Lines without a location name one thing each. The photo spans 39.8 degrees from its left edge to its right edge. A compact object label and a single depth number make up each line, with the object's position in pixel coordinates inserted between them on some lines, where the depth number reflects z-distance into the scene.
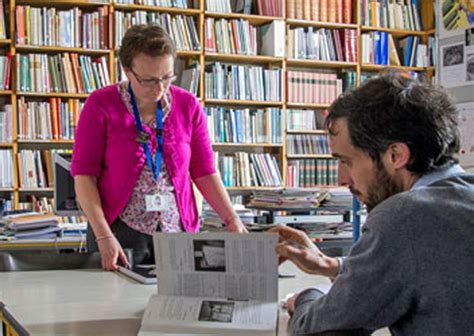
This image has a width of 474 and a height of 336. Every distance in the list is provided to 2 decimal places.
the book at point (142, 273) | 1.71
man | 0.97
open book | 1.29
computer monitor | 3.11
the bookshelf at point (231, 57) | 4.60
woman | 1.95
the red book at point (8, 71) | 4.54
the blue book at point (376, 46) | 5.51
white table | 1.27
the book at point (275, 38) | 5.08
